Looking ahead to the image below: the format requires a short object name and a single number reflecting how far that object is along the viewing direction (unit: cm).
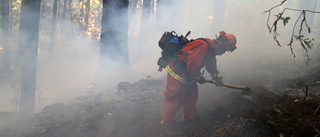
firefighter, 365
